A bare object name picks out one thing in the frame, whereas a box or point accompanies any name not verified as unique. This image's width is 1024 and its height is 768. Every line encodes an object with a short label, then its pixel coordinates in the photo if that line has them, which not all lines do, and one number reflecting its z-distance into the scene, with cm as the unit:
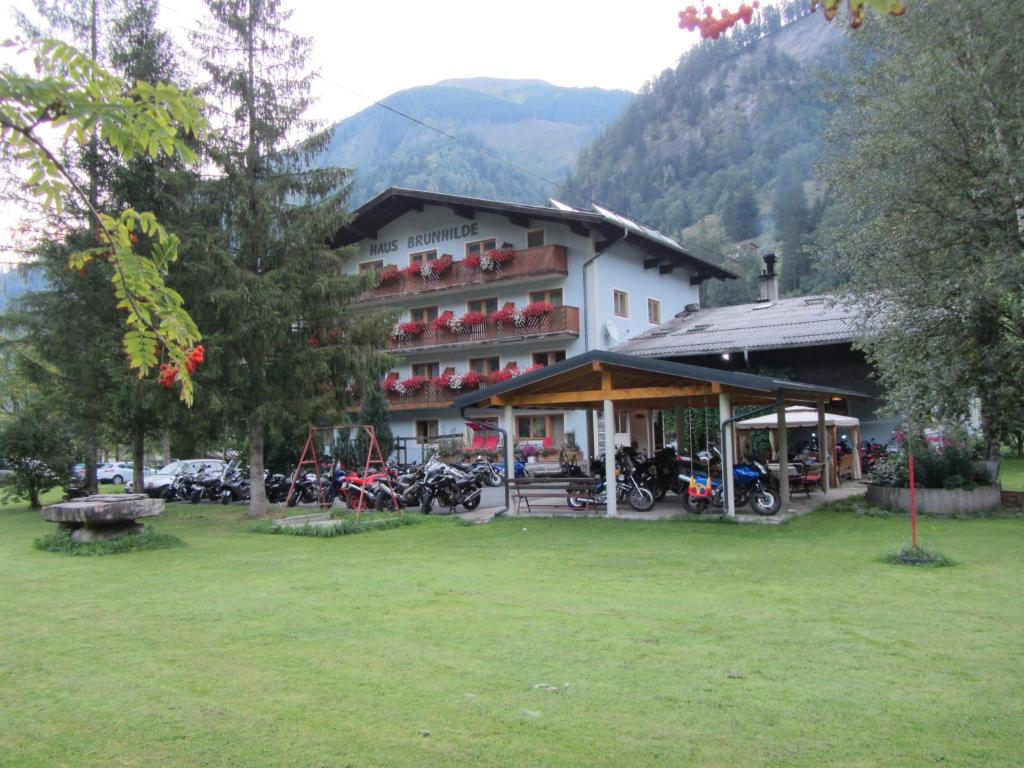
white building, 2917
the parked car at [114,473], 3934
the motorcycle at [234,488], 2200
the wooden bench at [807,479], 1609
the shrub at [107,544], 1161
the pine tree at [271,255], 1686
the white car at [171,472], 2497
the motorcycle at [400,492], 1641
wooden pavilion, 1317
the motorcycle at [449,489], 1656
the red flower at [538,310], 2888
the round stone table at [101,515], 1196
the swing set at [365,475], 1552
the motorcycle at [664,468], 1624
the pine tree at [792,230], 6600
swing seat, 1388
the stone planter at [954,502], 1340
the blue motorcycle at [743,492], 1374
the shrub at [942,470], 1379
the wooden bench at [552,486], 1491
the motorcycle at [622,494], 1488
